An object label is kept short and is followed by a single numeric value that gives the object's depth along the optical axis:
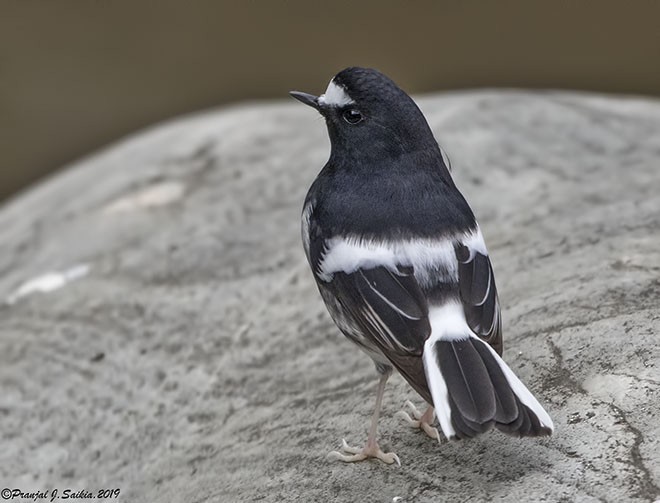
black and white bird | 5.84
